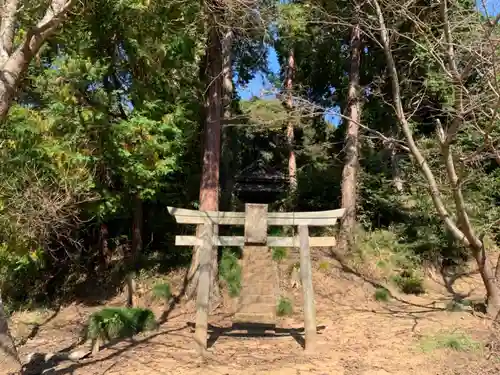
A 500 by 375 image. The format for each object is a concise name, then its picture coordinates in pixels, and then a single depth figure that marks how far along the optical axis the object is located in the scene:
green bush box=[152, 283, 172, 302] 10.13
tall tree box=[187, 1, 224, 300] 9.75
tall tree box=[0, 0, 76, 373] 4.86
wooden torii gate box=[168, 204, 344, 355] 7.30
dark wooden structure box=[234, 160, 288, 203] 19.62
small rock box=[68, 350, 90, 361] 6.86
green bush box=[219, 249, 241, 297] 10.48
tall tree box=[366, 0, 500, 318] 6.73
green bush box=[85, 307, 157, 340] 7.80
